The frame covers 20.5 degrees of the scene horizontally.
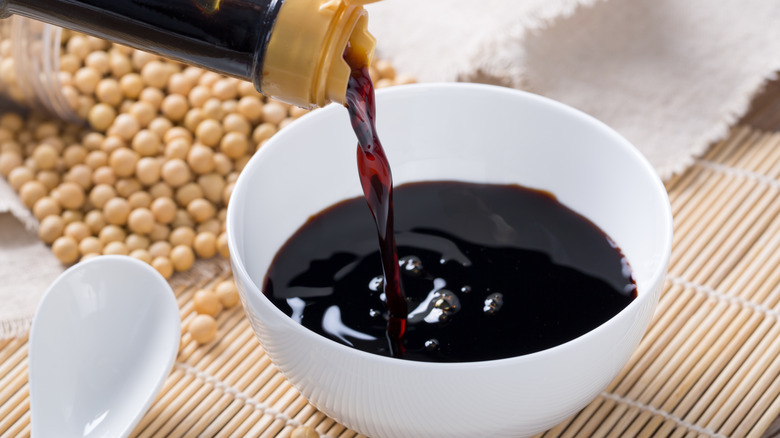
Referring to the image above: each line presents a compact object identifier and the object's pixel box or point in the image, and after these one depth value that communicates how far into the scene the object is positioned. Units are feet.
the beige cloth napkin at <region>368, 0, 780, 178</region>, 2.39
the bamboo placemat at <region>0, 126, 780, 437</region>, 2.05
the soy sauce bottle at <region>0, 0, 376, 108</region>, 1.83
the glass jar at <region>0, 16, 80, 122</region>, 2.36
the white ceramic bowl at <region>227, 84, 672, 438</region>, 1.88
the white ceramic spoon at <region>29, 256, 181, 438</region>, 2.04
